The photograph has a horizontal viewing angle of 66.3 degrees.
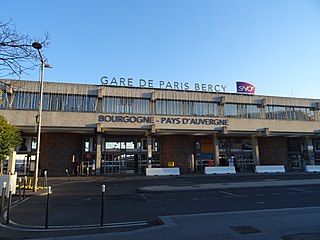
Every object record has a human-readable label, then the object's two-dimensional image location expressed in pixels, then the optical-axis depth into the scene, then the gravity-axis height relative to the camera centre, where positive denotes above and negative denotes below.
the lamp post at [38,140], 16.06 +1.48
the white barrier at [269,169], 32.97 -1.55
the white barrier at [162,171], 29.94 -1.52
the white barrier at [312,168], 34.22 -1.55
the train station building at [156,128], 30.91 +4.22
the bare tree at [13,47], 6.16 +2.88
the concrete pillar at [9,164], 25.38 -0.35
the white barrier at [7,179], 13.94 -1.01
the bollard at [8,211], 7.98 -1.66
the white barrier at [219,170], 31.48 -1.51
